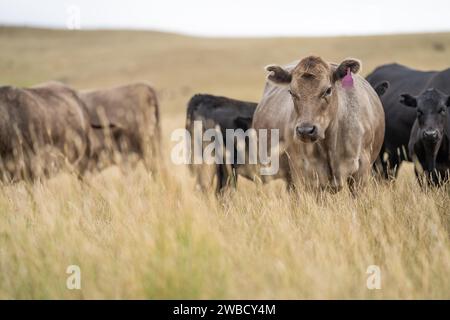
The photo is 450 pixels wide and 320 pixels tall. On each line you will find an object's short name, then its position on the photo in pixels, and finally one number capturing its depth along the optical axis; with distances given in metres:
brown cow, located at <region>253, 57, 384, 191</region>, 11.91
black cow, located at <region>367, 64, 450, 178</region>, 17.62
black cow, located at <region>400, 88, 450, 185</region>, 14.73
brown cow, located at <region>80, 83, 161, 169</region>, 23.91
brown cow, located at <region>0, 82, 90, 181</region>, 15.70
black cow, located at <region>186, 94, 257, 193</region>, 17.08
